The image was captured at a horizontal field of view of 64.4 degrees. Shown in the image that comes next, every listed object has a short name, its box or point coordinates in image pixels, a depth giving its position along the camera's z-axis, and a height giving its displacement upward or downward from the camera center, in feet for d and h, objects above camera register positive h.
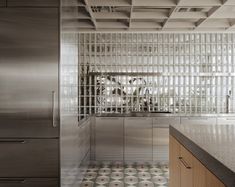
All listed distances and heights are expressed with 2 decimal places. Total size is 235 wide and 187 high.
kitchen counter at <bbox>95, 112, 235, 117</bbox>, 10.96 -1.26
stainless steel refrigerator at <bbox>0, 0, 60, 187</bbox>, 5.28 +0.02
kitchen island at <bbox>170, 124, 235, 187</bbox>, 2.53 -1.03
